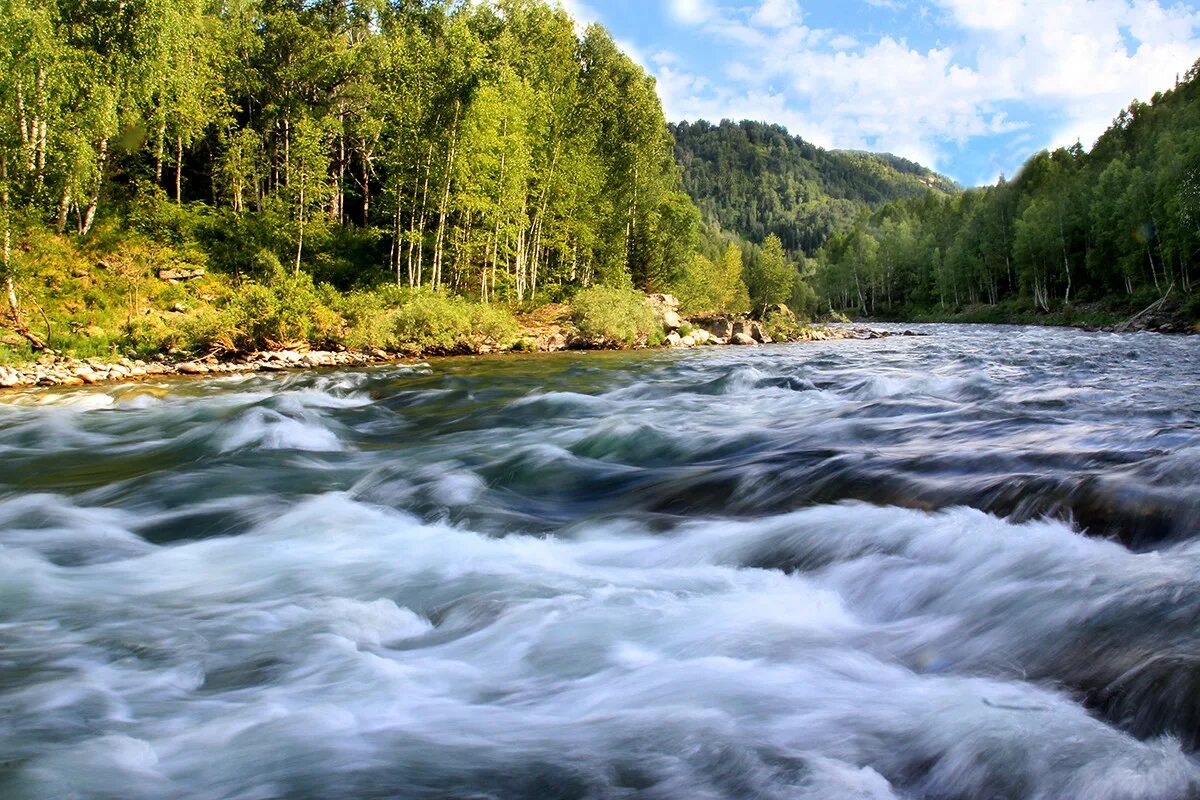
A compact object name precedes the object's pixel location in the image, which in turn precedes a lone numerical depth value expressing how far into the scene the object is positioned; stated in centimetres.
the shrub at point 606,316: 2862
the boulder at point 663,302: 3772
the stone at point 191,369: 1634
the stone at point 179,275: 2541
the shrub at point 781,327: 3806
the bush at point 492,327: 2439
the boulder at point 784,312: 4432
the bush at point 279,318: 1923
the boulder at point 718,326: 3628
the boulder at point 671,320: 3488
